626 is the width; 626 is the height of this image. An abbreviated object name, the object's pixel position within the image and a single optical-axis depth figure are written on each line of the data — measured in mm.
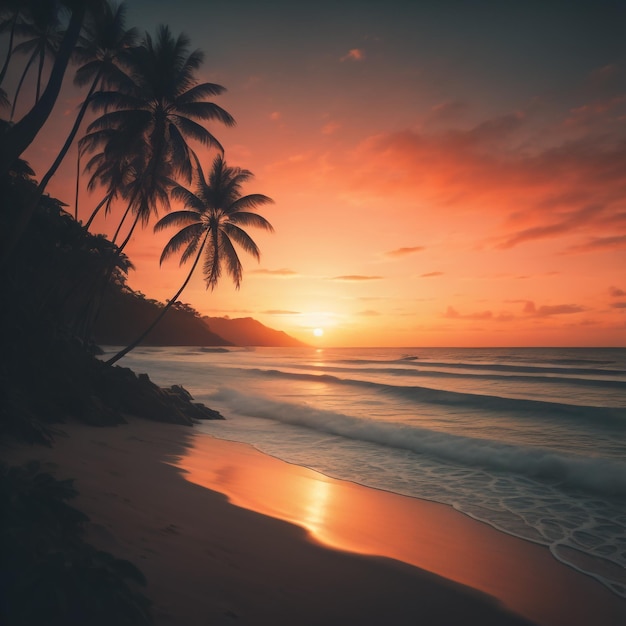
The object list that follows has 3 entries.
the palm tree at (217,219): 20031
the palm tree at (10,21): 8571
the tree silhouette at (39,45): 16219
